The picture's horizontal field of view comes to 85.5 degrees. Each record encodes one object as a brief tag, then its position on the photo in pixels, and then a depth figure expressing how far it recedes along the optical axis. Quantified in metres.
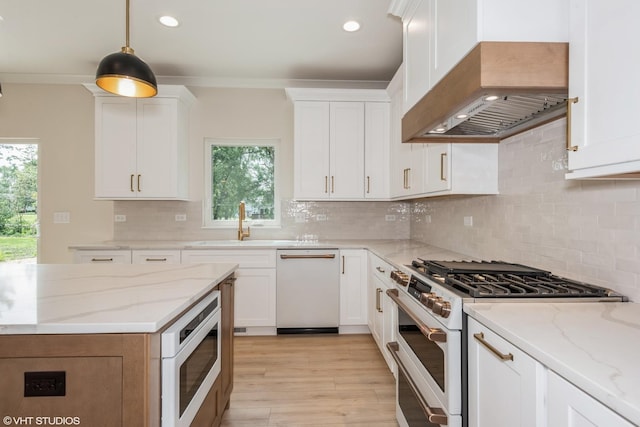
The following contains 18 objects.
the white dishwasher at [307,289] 3.33
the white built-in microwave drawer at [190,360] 1.14
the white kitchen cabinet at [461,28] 1.18
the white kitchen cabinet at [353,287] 3.38
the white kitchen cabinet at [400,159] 2.74
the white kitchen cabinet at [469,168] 2.15
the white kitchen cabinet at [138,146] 3.48
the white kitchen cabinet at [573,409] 0.65
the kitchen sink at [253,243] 3.36
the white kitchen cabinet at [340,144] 3.56
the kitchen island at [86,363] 1.02
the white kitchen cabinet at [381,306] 2.46
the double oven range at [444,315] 1.26
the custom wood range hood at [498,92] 1.16
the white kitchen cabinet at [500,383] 0.85
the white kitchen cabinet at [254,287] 3.33
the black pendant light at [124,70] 1.85
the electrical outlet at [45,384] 1.03
